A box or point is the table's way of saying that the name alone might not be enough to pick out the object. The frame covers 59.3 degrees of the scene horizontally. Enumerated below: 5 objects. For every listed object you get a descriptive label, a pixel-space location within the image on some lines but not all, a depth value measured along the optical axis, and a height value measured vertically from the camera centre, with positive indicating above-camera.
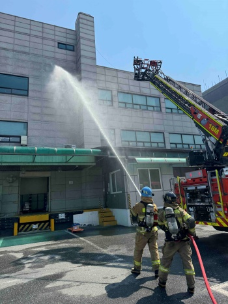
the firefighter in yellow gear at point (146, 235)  4.62 -0.99
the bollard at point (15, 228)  11.91 -1.69
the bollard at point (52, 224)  12.72 -1.66
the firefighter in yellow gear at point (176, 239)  3.81 -0.95
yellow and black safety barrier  12.36 -1.71
